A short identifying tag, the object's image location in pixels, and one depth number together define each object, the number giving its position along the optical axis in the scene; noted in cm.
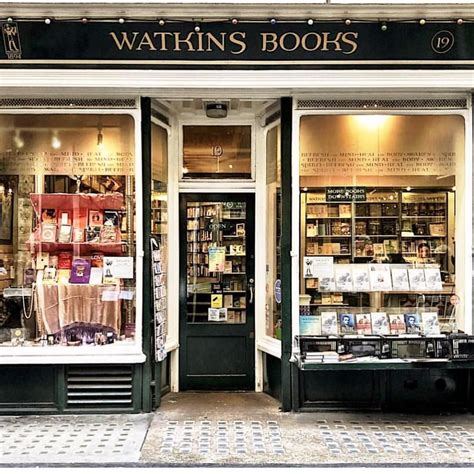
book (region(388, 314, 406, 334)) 708
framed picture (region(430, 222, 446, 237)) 723
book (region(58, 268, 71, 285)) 710
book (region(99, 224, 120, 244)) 710
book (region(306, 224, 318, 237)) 712
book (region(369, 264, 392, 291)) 720
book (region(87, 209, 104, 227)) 714
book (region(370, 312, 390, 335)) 707
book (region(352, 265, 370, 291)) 716
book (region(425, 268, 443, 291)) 719
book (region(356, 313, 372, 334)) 709
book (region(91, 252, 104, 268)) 709
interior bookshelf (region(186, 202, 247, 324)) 786
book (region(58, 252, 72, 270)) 713
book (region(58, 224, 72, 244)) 715
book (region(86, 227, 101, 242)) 714
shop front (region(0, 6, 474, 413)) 650
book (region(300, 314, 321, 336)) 703
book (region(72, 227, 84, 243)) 714
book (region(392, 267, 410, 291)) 720
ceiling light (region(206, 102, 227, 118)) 729
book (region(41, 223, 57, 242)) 713
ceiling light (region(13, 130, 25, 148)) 708
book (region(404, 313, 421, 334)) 709
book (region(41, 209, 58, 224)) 713
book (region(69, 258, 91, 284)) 709
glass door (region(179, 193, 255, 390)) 784
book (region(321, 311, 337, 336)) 706
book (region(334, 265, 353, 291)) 714
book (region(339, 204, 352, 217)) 724
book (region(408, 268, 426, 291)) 721
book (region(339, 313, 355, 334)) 709
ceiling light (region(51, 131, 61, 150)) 708
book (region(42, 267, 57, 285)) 709
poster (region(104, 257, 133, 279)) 701
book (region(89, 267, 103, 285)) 708
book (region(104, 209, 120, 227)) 711
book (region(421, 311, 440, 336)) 706
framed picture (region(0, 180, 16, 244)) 713
